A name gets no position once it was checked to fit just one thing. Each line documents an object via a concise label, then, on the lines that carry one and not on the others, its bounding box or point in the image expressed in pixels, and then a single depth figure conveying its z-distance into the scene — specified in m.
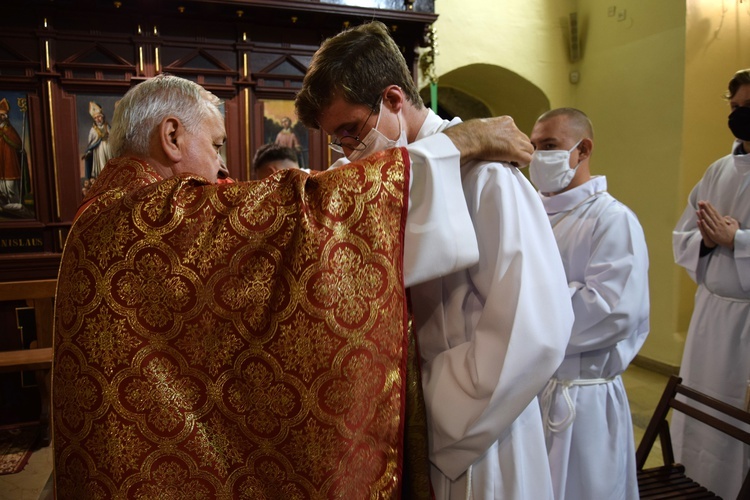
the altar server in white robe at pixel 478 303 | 1.22
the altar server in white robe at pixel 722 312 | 3.30
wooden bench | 4.54
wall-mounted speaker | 7.39
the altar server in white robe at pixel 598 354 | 2.42
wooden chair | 2.34
